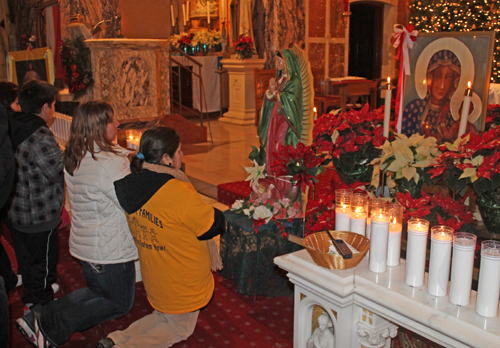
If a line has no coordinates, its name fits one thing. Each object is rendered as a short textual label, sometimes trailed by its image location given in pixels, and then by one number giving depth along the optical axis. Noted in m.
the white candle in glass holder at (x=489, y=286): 1.60
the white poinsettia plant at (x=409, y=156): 2.42
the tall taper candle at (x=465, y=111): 2.56
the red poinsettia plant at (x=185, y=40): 13.14
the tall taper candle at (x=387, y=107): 2.68
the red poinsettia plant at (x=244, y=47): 11.72
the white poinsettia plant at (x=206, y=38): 12.98
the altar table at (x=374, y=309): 1.59
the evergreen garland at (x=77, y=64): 7.21
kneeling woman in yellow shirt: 2.44
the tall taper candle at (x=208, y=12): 13.59
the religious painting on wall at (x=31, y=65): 7.25
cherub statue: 2.08
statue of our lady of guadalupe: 3.36
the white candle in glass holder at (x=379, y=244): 1.94
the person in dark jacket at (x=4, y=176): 1.72
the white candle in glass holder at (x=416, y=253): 1.82
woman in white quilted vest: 2.71
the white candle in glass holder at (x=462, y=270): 1.67
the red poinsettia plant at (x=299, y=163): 3.05
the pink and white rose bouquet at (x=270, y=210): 3.46
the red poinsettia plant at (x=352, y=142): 3.06
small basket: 1.94
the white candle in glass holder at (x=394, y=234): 1.98
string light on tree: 8.23
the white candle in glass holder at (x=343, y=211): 2.23
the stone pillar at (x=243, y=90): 11.91
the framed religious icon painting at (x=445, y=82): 3.18
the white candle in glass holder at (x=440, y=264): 1.74
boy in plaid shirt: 3.01
